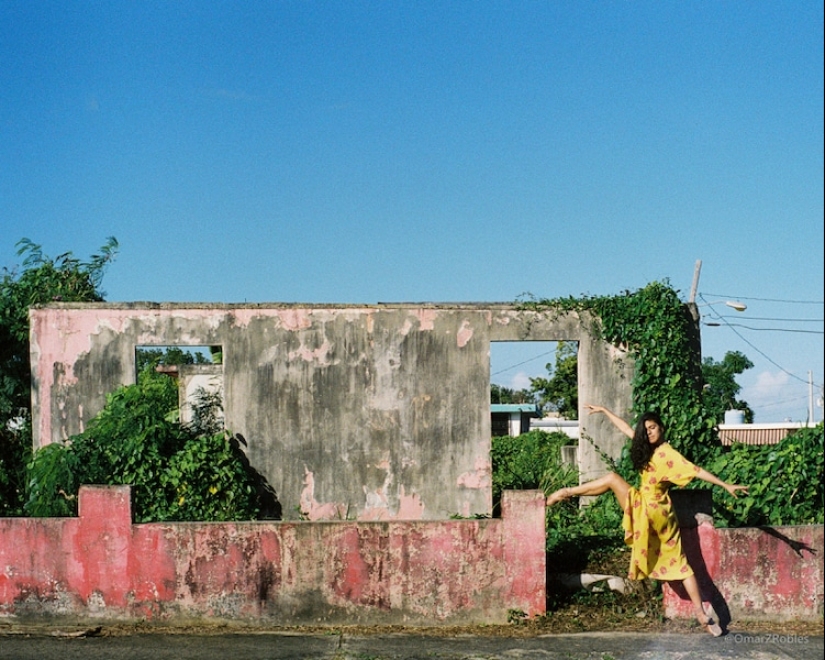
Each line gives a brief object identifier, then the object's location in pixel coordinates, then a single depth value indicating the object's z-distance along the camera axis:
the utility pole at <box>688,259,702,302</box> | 22.33
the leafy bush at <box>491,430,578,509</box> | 12.23
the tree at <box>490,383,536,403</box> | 57.19
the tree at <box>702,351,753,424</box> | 40.72
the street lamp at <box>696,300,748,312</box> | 20.27
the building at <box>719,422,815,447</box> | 30.99
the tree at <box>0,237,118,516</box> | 12.08
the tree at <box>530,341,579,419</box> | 34.06
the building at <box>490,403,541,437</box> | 38.12
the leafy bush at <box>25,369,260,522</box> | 9.00
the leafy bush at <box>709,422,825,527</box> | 8.04
